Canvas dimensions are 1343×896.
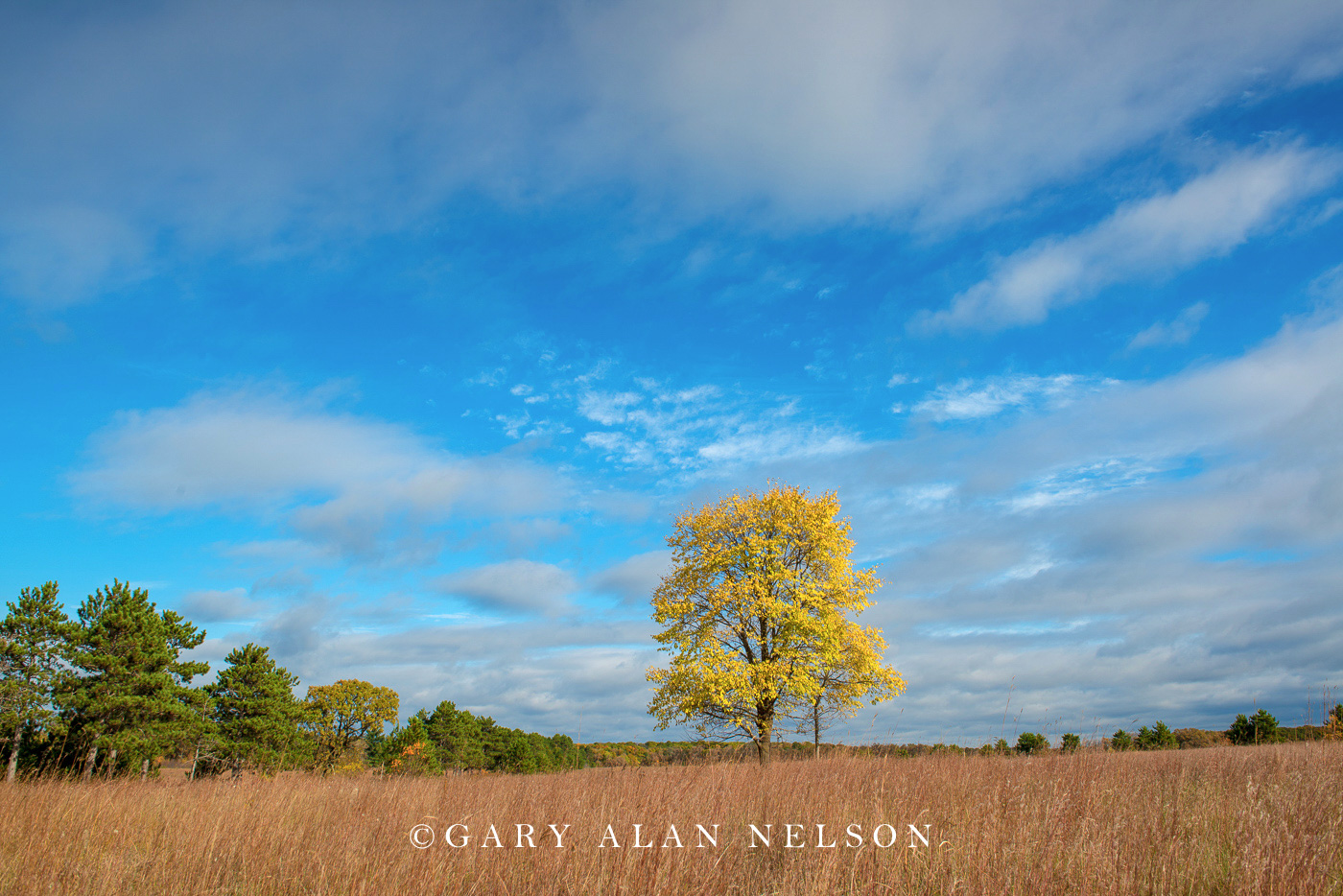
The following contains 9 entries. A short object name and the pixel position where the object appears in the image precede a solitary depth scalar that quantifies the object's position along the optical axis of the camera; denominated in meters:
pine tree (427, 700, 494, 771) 58.07
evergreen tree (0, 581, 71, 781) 31.38
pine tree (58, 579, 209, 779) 32.84
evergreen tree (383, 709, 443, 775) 48.56
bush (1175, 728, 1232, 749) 26.34
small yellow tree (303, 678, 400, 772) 54.94
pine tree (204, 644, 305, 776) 43.19
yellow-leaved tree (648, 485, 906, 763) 21.62
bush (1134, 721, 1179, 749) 23.64
